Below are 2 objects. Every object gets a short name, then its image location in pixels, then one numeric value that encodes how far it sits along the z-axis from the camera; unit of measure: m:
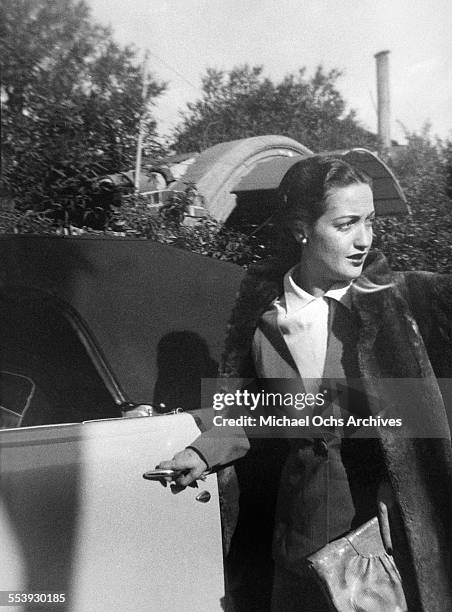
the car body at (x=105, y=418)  1.83
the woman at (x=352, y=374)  1.90
